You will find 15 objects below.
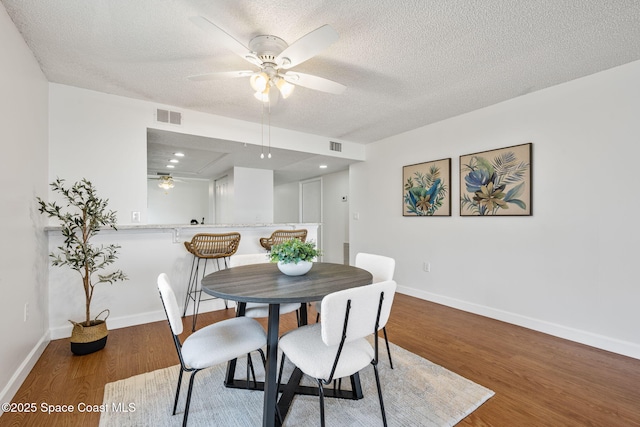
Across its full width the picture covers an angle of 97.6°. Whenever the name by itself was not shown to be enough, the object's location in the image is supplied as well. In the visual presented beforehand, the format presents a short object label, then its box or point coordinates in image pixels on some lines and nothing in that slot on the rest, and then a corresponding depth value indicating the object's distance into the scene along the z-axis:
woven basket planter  2.27
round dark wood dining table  1.40
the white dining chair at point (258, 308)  2.04
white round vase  1.83
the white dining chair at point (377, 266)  2.15
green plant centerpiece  1.82
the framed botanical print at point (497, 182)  2.87
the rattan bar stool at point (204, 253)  2.94
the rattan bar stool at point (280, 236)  3.44
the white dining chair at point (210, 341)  1.36
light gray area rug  1.55
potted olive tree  2.28
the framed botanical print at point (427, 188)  3.60
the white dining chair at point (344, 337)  1.22
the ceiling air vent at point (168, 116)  3.05
